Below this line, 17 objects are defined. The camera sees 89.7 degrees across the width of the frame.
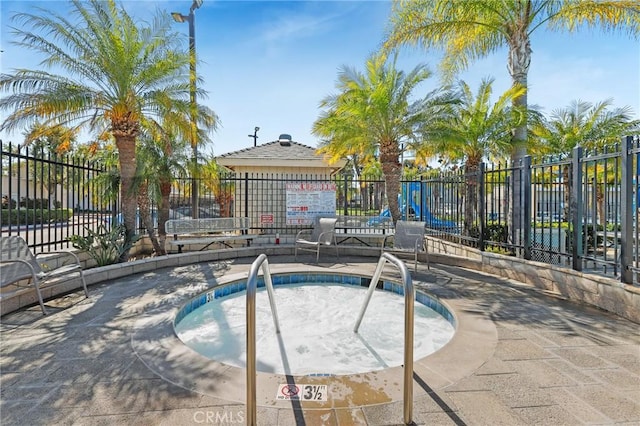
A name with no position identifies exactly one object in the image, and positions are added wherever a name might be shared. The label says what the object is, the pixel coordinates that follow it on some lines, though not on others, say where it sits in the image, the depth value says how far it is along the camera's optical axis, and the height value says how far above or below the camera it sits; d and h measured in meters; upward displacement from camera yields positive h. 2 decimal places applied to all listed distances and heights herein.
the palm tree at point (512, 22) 8.87 +5.60
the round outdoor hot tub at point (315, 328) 4.14 -1.84
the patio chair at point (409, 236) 7.73 -0.64
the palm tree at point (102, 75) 7.14 +3.28
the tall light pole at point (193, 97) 8.86 +3.35
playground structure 10.17 -0.11
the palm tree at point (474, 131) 9.80 +2.54
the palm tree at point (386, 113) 9.96 +3.05
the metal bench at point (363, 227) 10.29 -0.52
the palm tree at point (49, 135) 6.74 +2.07
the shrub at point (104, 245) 7.05 -0.73
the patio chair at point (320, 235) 8.84 -0.69
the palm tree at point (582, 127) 12.84 +3.32
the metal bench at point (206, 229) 9.05 -0.51
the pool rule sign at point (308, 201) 11.31 +0.36
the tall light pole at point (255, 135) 33.38 +7.96
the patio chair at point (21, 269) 4.43 -0.83
